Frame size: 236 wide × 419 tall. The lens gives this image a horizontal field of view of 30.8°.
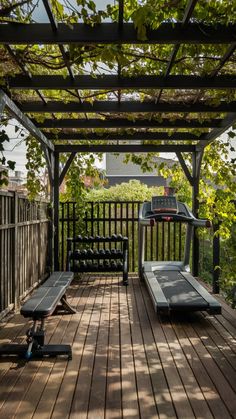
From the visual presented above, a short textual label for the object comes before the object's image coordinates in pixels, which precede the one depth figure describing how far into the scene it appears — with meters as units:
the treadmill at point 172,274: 5.35
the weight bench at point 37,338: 3.81
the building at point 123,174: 25.97
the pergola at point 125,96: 3.20
